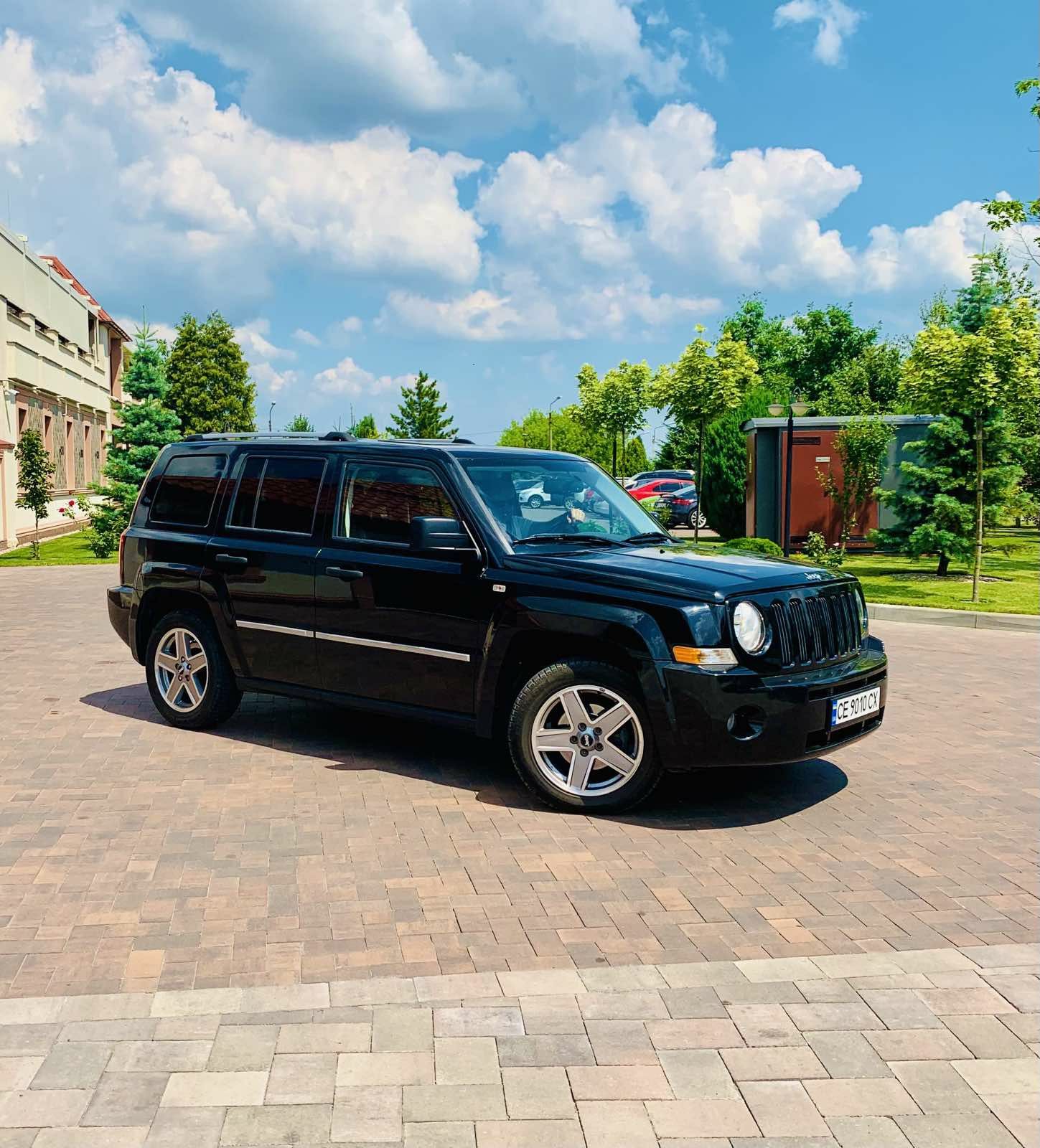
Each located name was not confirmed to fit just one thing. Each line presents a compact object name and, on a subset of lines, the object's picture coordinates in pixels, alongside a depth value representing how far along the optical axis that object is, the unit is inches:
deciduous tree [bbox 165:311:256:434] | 2773.1
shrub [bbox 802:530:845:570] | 751.1
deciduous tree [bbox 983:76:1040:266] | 699.4
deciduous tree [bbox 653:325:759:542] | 1150.3
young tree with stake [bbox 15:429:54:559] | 1058.1
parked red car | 1590.8
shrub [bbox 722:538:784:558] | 685.7
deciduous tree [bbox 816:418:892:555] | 968.9
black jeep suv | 224.5
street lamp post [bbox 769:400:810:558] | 842.8
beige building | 1242.0
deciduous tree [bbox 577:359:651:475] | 1850.4
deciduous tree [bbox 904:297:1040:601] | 682.8
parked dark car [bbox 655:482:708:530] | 1445.6
